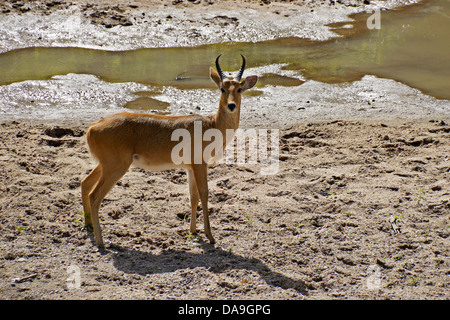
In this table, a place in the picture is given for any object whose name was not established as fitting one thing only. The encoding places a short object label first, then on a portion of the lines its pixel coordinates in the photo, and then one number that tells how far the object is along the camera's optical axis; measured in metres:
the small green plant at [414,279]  11.19
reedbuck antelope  12.35
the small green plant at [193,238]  13.06
